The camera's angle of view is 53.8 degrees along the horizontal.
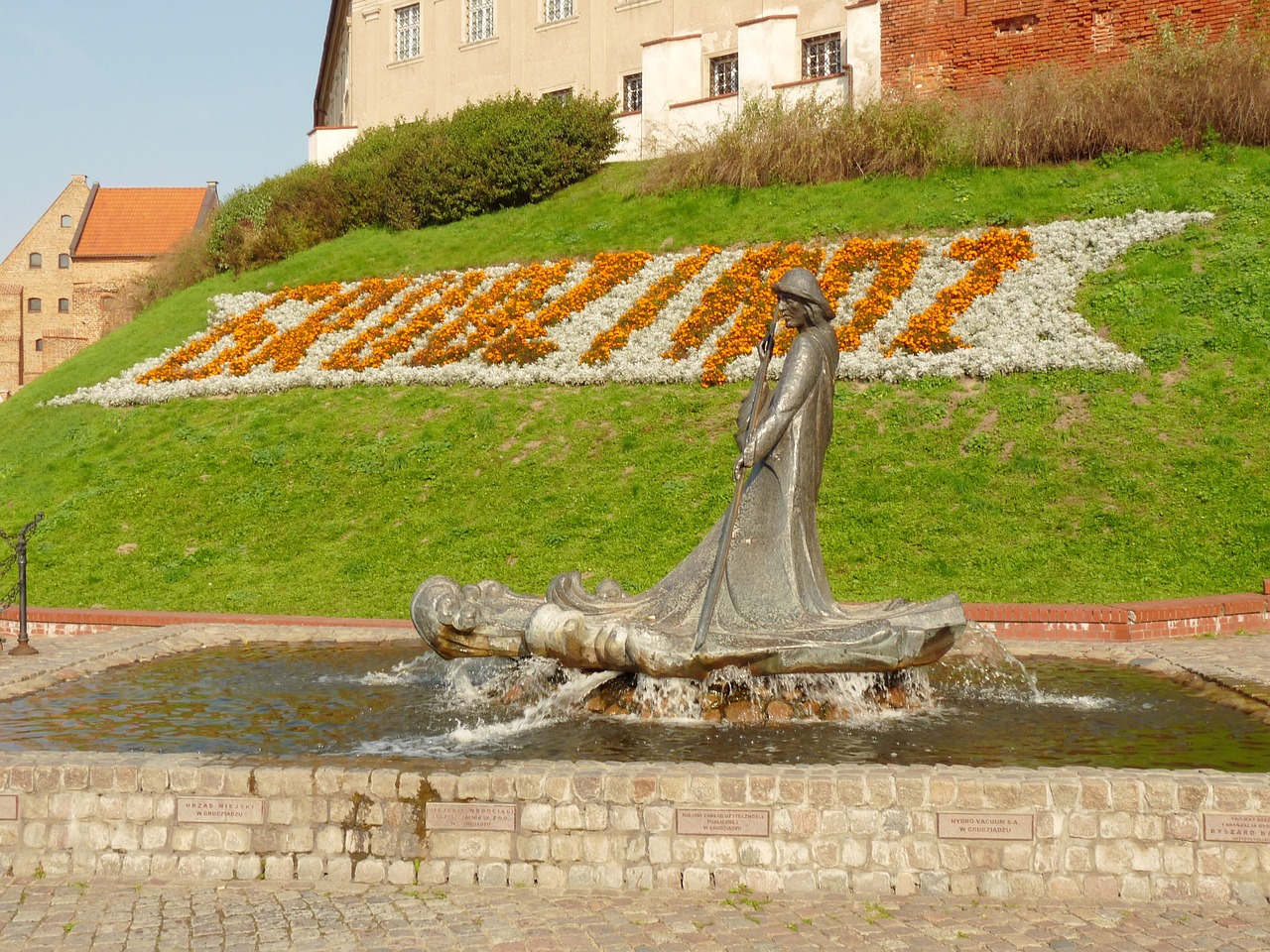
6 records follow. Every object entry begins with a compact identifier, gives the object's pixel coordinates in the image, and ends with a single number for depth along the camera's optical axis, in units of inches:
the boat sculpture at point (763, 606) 272.4
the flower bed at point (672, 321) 649.0
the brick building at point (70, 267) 2281.0
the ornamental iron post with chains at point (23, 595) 407.8
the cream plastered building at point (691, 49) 898.7
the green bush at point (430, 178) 1034.1
